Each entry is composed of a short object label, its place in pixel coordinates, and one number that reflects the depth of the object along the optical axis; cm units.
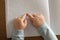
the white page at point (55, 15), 63
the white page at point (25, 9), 61
